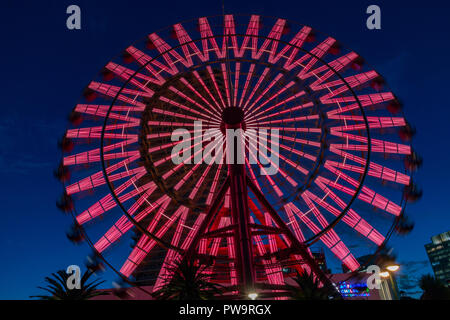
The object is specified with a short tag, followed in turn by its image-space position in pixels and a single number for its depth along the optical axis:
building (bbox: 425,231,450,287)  122.31
